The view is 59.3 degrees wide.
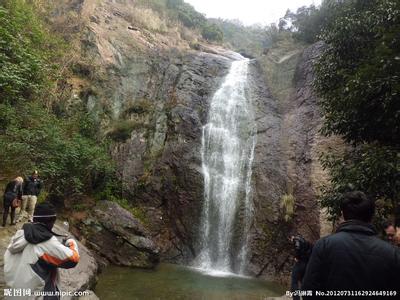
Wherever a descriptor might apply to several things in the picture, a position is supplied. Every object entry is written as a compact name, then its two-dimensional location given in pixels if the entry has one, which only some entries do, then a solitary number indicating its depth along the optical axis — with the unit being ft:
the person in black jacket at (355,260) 8.84
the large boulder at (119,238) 40.63
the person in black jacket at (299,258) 20.31
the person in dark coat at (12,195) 31.22
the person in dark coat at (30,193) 35.83
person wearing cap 10.59
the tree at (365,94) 24.41
